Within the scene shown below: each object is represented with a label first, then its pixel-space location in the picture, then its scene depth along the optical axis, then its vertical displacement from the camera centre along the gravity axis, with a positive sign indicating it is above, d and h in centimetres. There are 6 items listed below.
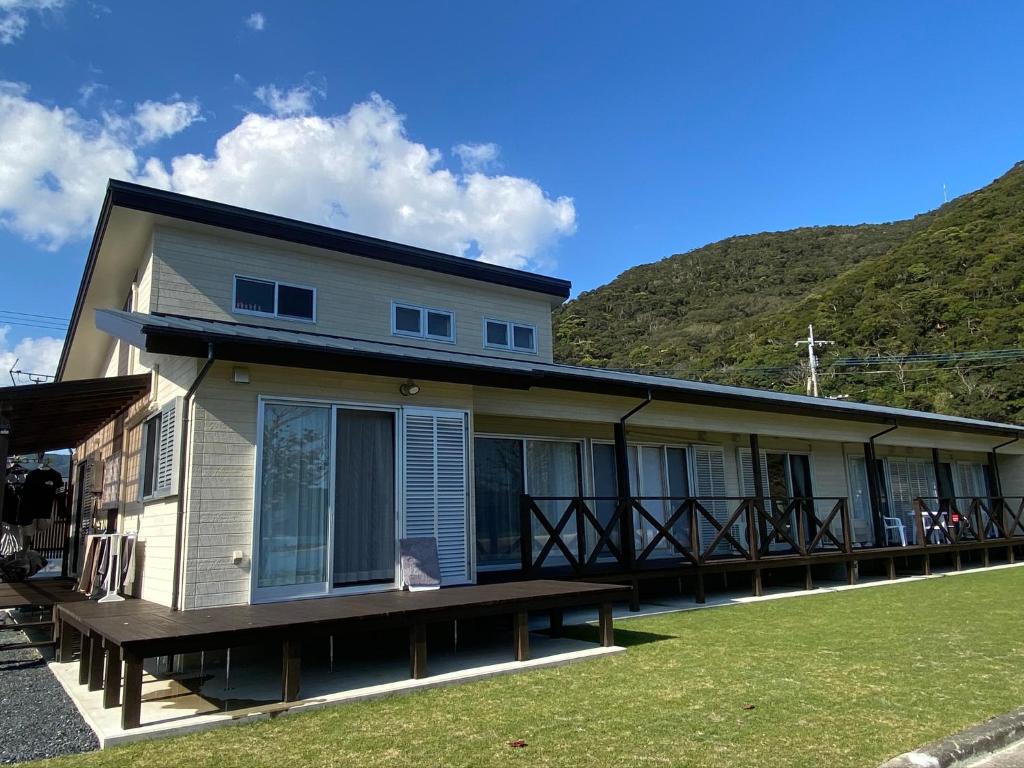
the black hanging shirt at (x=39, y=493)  1380 +69
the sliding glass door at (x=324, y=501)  683 +20
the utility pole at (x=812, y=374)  3052 +548
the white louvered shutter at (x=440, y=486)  777 +34
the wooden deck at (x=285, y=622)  470 -74
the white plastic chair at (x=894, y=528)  1448 -50
